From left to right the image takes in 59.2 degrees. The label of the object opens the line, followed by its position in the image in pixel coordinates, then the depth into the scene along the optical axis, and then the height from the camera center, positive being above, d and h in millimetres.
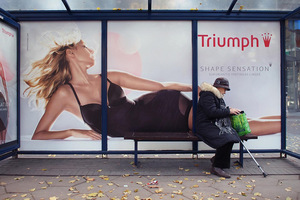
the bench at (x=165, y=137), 4555 -635
